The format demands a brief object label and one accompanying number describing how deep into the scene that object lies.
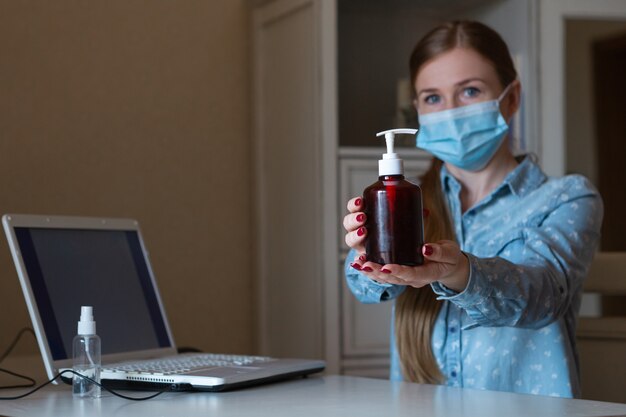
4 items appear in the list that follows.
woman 2.20
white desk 1.80
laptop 2.05
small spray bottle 2.01
